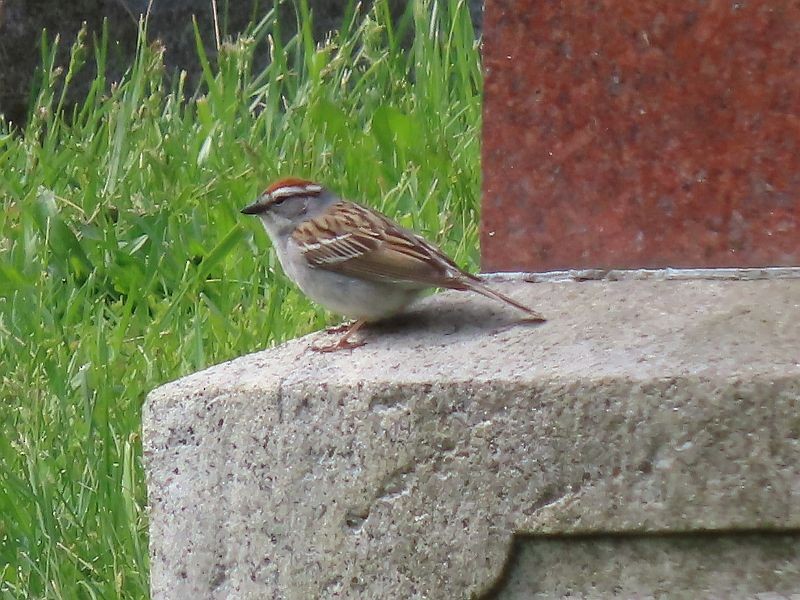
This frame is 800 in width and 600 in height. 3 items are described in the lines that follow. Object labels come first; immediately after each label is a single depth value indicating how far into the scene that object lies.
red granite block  5.56
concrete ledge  4.72
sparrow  6.04
